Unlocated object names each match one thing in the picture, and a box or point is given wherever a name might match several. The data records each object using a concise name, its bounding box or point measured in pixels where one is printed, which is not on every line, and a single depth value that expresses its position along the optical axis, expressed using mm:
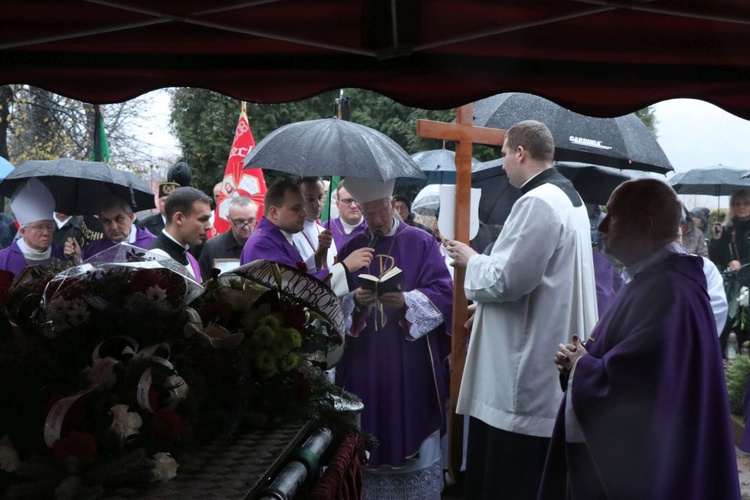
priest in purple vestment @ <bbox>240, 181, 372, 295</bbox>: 5867
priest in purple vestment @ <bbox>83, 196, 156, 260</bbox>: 6941
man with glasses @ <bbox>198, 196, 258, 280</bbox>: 7402
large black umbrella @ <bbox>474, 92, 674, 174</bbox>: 7027
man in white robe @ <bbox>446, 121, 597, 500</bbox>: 5215
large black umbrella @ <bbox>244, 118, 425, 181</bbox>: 5855
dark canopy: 3344
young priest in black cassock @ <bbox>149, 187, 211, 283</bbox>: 5879
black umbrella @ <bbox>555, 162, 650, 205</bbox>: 8936
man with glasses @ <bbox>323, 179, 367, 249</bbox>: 8523
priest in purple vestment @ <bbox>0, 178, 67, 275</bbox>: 6797
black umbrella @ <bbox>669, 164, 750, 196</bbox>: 16484
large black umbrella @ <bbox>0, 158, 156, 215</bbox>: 7383
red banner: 9984
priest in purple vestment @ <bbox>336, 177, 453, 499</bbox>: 5949
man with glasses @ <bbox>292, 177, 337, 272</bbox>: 5992
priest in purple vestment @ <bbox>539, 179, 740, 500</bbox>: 3861
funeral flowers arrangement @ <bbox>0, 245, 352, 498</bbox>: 1978
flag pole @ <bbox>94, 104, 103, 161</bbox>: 8727
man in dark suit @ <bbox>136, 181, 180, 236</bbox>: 8727
